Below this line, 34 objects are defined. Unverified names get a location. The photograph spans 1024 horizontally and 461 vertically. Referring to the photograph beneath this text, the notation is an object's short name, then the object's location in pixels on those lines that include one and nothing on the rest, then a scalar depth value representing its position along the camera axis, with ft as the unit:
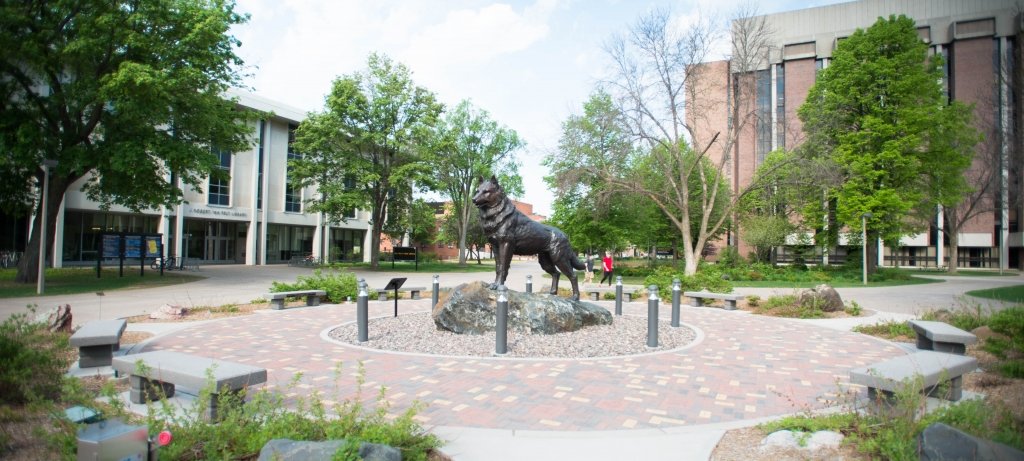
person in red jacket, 72.82
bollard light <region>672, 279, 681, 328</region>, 34.55
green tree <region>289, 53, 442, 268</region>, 108.58
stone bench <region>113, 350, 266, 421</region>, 14.80
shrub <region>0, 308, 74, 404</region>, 16.29
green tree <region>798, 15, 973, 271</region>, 92.17
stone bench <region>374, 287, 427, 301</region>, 51.92
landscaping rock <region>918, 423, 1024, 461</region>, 9.96
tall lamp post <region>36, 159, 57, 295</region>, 52.54
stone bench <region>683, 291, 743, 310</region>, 48.01
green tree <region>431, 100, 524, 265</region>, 144.87
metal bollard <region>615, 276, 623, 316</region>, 40.19
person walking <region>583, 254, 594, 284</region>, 83.71
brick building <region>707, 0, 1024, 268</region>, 120.26
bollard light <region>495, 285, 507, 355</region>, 24.70
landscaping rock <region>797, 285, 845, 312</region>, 43.57
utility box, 9.50
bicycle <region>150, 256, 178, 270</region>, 97.76
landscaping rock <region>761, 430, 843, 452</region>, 12.78
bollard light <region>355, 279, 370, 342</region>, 28.14
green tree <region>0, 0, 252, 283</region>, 59.11
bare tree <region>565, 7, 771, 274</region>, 80.53
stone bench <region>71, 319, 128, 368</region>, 22.00
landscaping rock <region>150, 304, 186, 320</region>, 37.06
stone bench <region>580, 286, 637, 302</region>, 54.54
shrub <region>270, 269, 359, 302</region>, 48.80
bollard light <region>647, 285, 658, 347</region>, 27.32
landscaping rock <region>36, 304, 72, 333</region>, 28.25
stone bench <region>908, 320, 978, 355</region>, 24.09
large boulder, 29.89
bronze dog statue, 32.42
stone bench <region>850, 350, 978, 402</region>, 15.14
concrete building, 108.17
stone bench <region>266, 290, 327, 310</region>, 43.29
